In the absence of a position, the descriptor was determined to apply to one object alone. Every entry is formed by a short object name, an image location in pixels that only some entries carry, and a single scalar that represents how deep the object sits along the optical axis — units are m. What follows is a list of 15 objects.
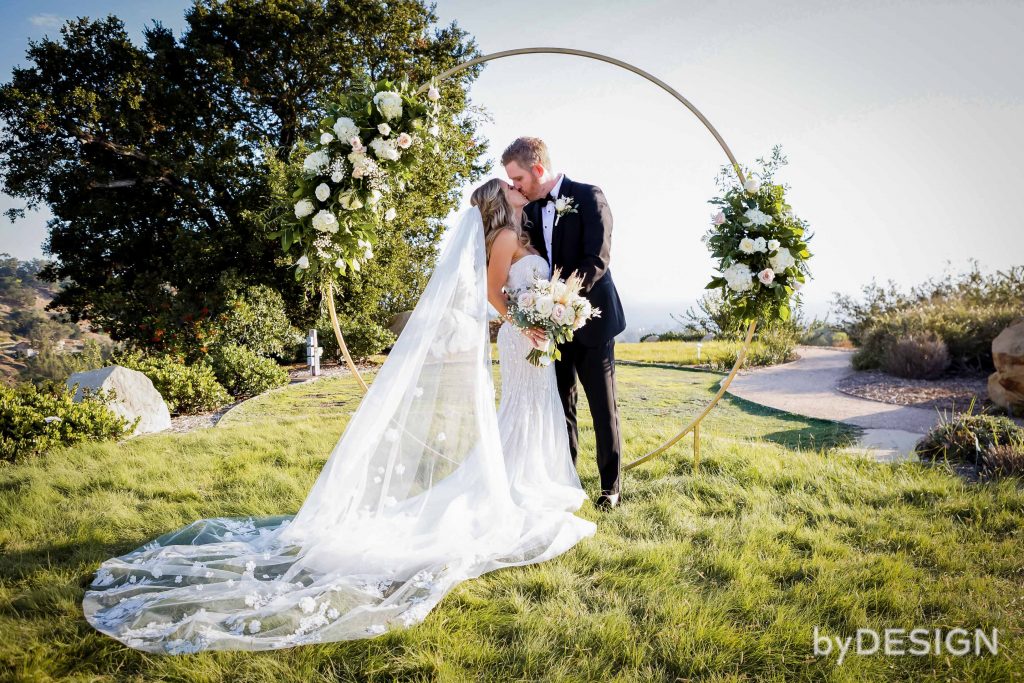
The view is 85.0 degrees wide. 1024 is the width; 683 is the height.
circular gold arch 4.59
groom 4.14
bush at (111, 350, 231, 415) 7.90
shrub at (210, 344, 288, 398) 9.59
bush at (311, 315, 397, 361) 12.83
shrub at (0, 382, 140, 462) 5.38
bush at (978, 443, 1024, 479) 4.70
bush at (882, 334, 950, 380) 9.62
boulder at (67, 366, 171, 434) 6.52
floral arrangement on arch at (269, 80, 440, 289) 4.18
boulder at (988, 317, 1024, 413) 7.04
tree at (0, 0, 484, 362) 10.80
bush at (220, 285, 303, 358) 11.08
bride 2.75
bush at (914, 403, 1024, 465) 5.13
